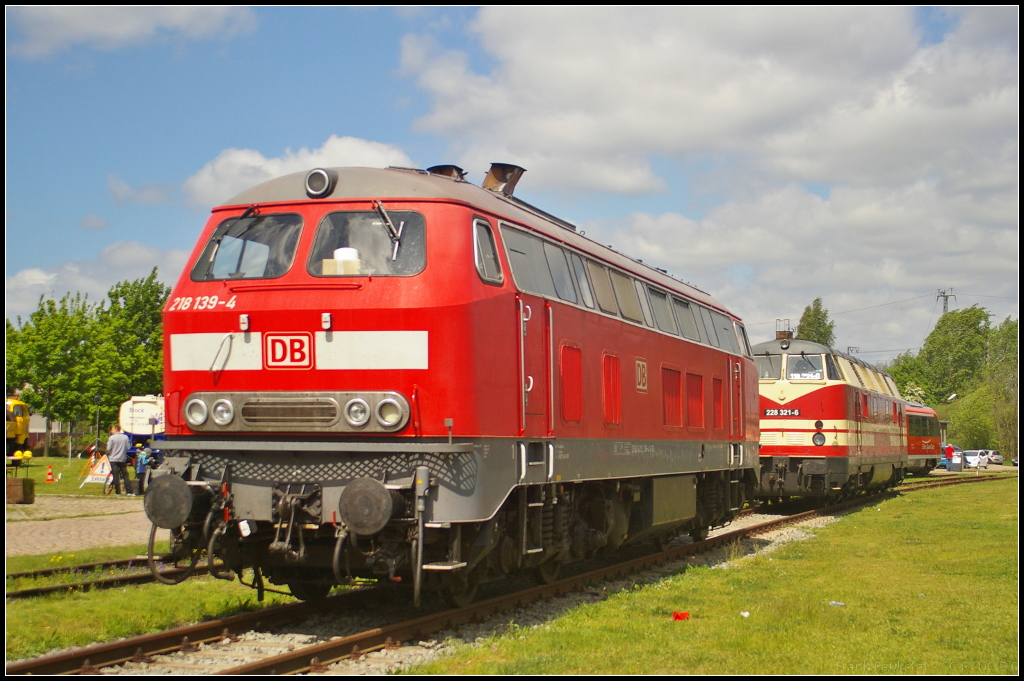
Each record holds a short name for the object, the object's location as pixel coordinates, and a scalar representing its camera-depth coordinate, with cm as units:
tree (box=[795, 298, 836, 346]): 9194
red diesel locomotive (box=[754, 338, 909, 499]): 2197
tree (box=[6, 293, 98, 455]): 4816
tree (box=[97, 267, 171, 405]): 4806
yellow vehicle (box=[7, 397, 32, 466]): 3075
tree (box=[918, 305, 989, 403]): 10288
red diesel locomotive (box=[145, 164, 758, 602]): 784
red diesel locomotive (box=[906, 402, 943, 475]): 3800
